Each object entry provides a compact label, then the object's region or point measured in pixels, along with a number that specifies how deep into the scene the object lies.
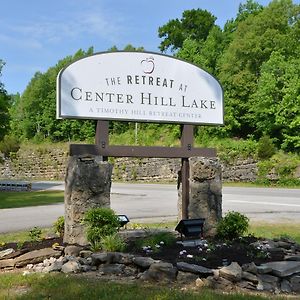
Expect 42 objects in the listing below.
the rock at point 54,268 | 6.19
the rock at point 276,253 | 6.77
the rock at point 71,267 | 6.10
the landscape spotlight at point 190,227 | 7.62
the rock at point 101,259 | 6.22
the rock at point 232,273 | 5.66
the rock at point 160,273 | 5.72
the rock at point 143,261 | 6.00
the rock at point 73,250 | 6.75
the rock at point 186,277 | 5.68
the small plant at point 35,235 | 7.93
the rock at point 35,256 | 6.67
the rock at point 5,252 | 6.92
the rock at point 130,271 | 6.00
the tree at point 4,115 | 23.25
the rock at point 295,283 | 5.73
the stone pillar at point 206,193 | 8.46
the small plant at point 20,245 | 7.39
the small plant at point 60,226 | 8.44
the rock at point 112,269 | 6.05
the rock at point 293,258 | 6.58
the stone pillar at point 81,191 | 7.45
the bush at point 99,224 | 6.95
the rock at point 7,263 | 6.62
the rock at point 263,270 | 5.87
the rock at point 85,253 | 6.60
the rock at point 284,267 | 5.84
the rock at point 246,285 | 5.65
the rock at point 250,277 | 5.71
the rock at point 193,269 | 5.77
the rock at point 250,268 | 5.87
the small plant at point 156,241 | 7.07
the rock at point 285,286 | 5.70
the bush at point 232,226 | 7.94
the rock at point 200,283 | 5.55
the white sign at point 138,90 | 8.02
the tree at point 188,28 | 59.34
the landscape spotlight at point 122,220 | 7.47
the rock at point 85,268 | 6.13
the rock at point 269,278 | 5.79
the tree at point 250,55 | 38.97
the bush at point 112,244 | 6.71
